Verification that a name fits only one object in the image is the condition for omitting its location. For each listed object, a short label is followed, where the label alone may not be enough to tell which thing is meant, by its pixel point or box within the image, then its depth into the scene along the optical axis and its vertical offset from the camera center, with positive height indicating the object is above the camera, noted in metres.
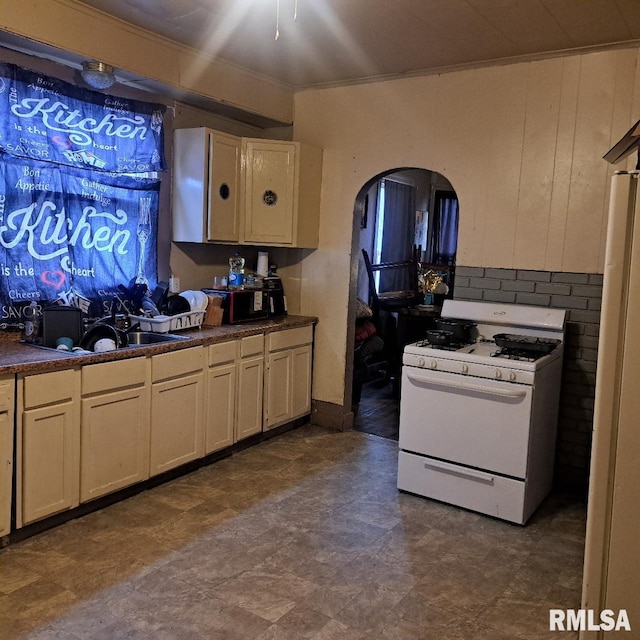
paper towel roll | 4.74 -0.03
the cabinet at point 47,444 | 2.73 -0.87
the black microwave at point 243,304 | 4.19 -0.30
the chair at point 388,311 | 5.93 -0.44
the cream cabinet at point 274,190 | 4.39 +0.51
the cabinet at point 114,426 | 3.02 -0.86
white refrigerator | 1.75 -0.43
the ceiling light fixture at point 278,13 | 3.00 +1.23
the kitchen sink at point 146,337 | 3.64 -0.47
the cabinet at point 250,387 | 4.02 -0.82
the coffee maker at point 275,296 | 4.60 -0.26
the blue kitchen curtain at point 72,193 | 3.28 +0.34
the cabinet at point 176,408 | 3.39 -0.85
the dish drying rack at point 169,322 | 3.66 -0.39
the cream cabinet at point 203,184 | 4.06 +0.49
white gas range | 3.19 -0.79
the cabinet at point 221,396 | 3.77 -0.84
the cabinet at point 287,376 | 4.30 -0.81
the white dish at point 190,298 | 3.98 -0.26
